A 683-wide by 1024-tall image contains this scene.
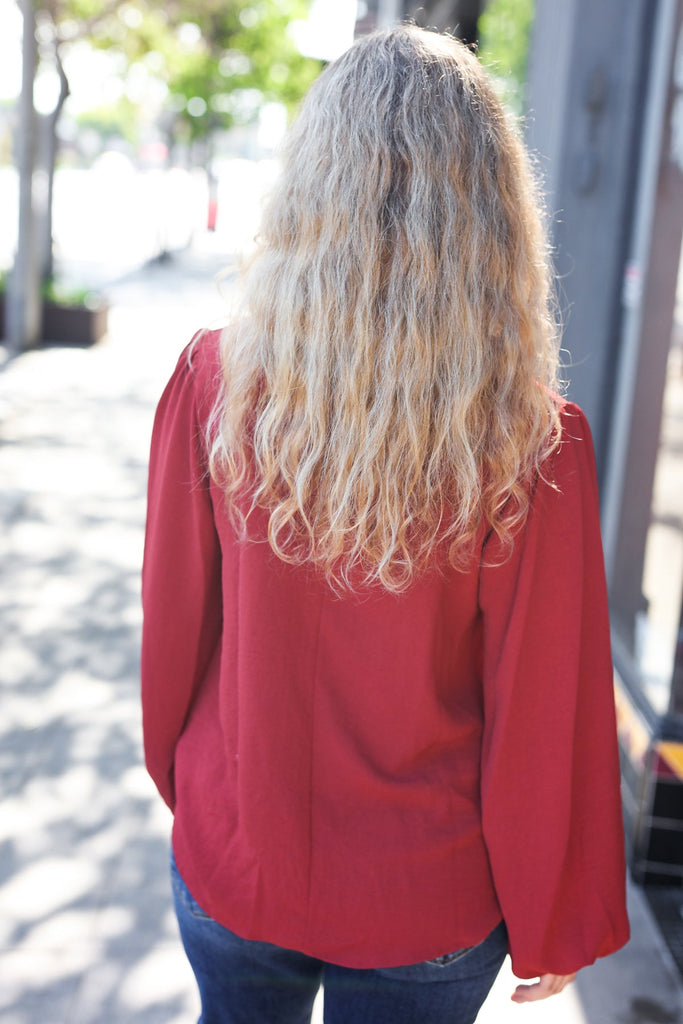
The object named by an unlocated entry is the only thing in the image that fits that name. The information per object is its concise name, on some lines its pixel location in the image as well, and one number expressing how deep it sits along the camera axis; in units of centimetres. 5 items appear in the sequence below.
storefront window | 338
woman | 127
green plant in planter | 1175
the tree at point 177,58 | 1094
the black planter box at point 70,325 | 1166
